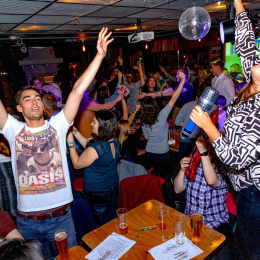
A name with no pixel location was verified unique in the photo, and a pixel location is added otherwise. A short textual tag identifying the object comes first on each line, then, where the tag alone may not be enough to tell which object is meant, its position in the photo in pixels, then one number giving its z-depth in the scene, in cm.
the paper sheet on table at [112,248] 135
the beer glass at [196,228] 140
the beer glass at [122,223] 155
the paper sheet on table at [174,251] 131
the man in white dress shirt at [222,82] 421
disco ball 235
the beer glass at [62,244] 133
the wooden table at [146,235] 137
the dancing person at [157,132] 311
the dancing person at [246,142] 117
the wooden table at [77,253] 138
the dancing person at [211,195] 178
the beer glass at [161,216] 158
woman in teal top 204
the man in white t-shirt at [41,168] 165
